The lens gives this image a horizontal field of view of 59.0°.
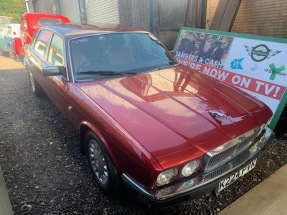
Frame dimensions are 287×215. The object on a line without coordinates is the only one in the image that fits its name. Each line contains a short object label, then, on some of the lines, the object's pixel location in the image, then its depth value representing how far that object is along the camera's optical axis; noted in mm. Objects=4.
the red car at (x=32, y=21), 7688
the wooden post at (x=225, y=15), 5922
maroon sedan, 1897
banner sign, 3623
